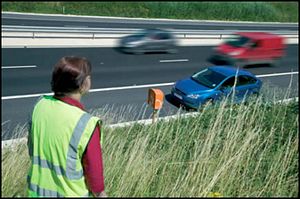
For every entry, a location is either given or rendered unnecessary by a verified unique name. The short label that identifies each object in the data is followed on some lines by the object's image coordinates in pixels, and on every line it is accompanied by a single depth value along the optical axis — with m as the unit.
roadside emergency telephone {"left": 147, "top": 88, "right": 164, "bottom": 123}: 7.94
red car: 20.31
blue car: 13.02
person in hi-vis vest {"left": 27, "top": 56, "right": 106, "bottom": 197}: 2.74
